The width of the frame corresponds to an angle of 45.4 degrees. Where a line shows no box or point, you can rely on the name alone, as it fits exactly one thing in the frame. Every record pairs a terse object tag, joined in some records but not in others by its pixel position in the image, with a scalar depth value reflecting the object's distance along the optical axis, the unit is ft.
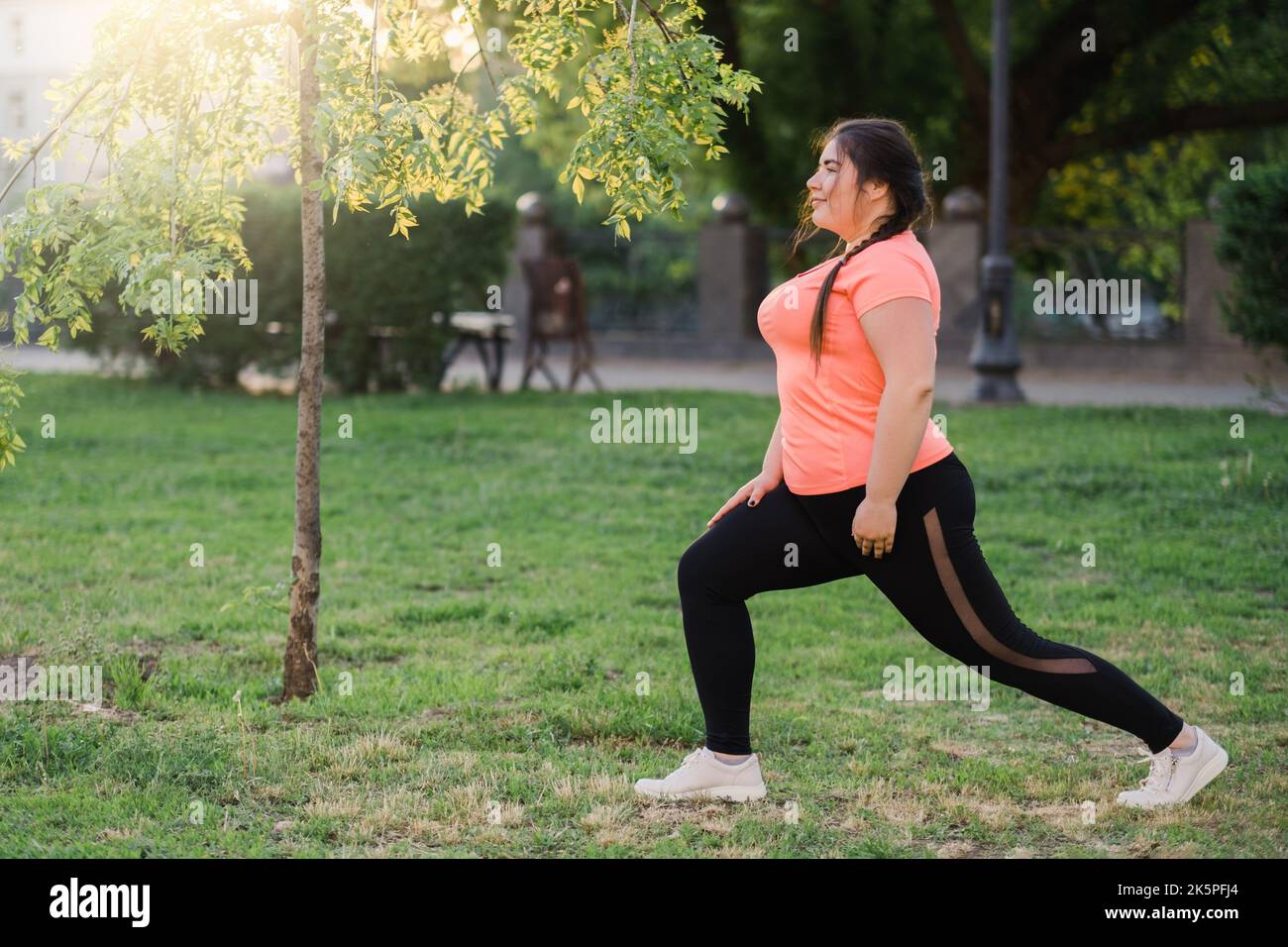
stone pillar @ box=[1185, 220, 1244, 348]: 62.59
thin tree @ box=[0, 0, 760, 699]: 16.34
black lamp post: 48.98
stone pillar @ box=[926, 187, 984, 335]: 68.23
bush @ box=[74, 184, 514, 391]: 50.60
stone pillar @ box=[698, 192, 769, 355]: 74.08
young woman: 13.92
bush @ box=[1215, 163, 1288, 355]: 39.45
